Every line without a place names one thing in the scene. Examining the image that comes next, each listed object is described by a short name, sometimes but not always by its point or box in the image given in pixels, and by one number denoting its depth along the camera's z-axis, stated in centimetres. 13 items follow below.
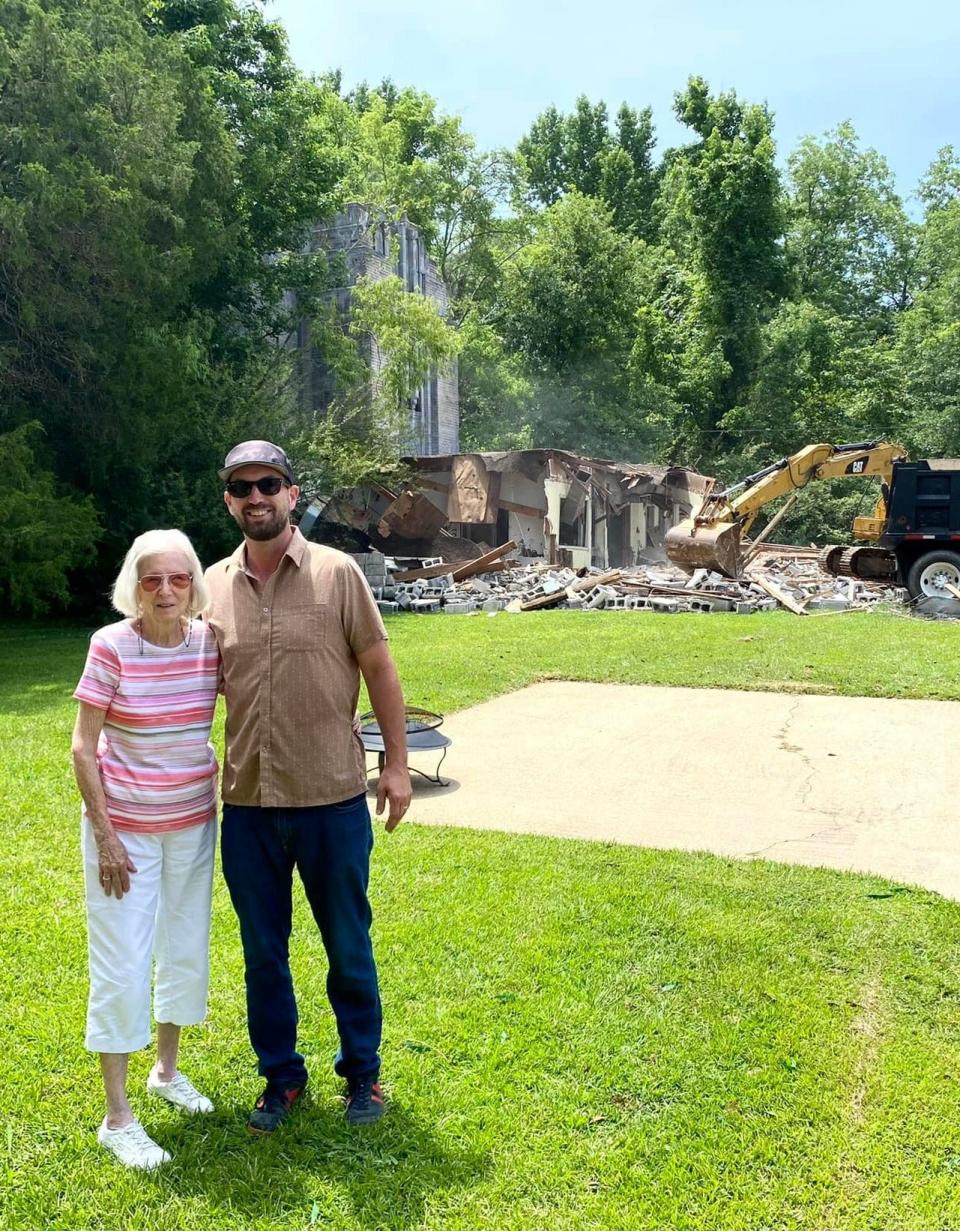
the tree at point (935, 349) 3662
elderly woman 297
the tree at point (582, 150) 5516
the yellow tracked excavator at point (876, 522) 1883
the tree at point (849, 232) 4856
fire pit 706
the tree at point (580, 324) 4028
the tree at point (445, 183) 4341
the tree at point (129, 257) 1387
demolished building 2467
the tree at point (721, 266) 4147
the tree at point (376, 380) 2134
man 304
